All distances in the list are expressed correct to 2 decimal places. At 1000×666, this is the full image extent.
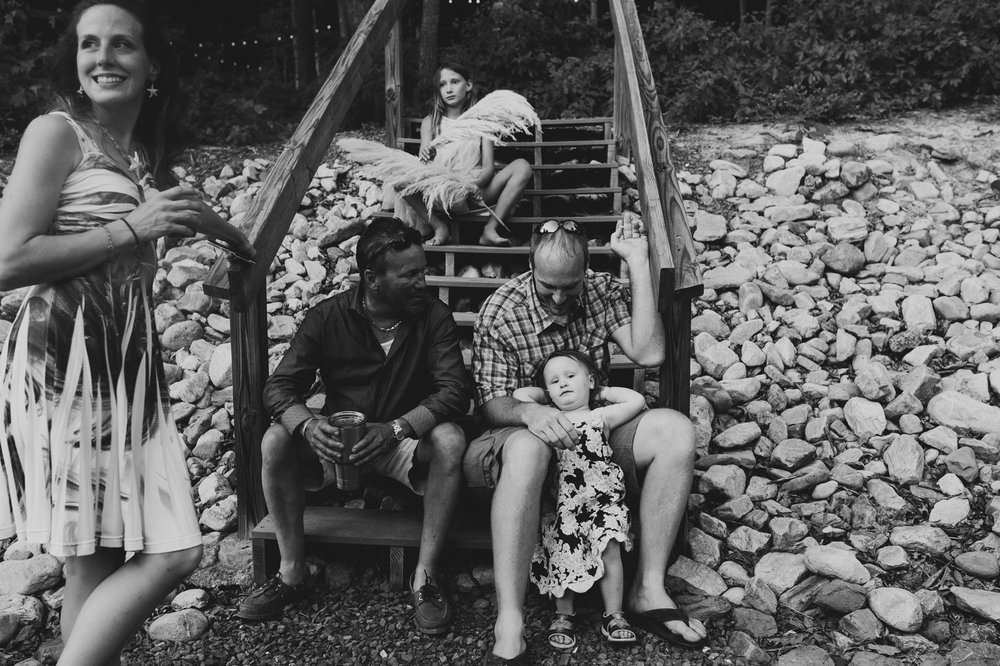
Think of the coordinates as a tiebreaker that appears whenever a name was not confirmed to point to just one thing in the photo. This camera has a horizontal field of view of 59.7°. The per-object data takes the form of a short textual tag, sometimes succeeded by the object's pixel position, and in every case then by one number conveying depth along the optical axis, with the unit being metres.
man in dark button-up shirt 2.92
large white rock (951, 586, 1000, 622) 2.78
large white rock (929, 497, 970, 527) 3.29
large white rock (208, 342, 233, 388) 4.32
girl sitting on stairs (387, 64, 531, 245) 4.80
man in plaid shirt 2.78
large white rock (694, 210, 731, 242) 5.54
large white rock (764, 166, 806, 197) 6.00
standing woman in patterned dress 1.87
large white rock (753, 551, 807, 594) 3.03
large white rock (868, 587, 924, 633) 2.78
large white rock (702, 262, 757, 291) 5.09
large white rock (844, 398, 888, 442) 3.89
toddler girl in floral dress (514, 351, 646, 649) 2.85
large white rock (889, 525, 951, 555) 3.13
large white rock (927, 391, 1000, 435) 3.82
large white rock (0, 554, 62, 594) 3.10
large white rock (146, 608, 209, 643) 2.87
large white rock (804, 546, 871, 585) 2.98
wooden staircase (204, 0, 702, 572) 3.10
